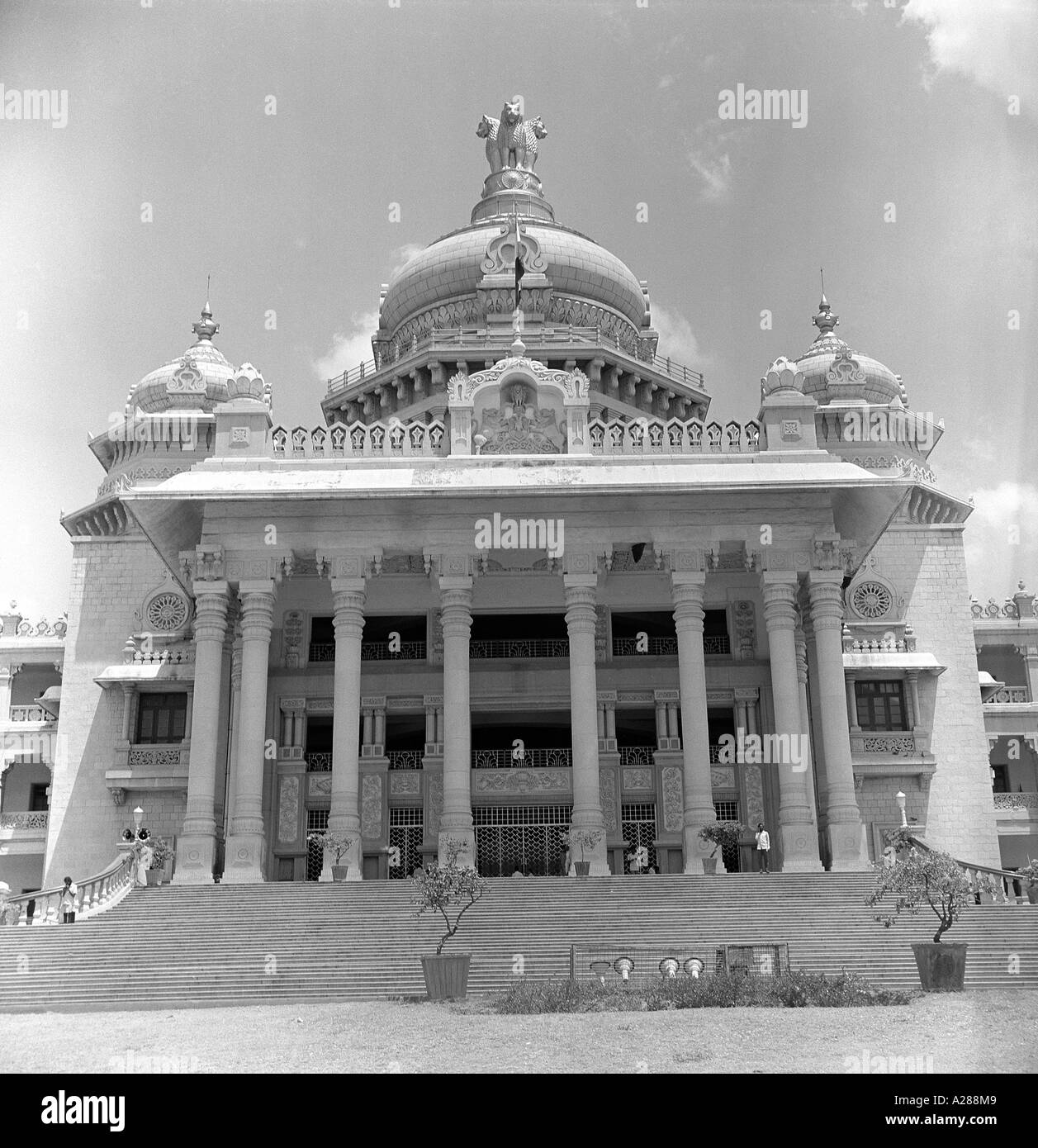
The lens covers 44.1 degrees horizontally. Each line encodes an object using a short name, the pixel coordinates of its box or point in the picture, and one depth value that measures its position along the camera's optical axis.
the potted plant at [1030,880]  27.77
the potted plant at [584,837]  34.31
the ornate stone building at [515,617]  35.97
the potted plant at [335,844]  33.94
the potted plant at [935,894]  21.14
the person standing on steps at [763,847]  35.03
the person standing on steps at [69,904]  29.09
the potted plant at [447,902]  21.53
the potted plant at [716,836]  33.97
